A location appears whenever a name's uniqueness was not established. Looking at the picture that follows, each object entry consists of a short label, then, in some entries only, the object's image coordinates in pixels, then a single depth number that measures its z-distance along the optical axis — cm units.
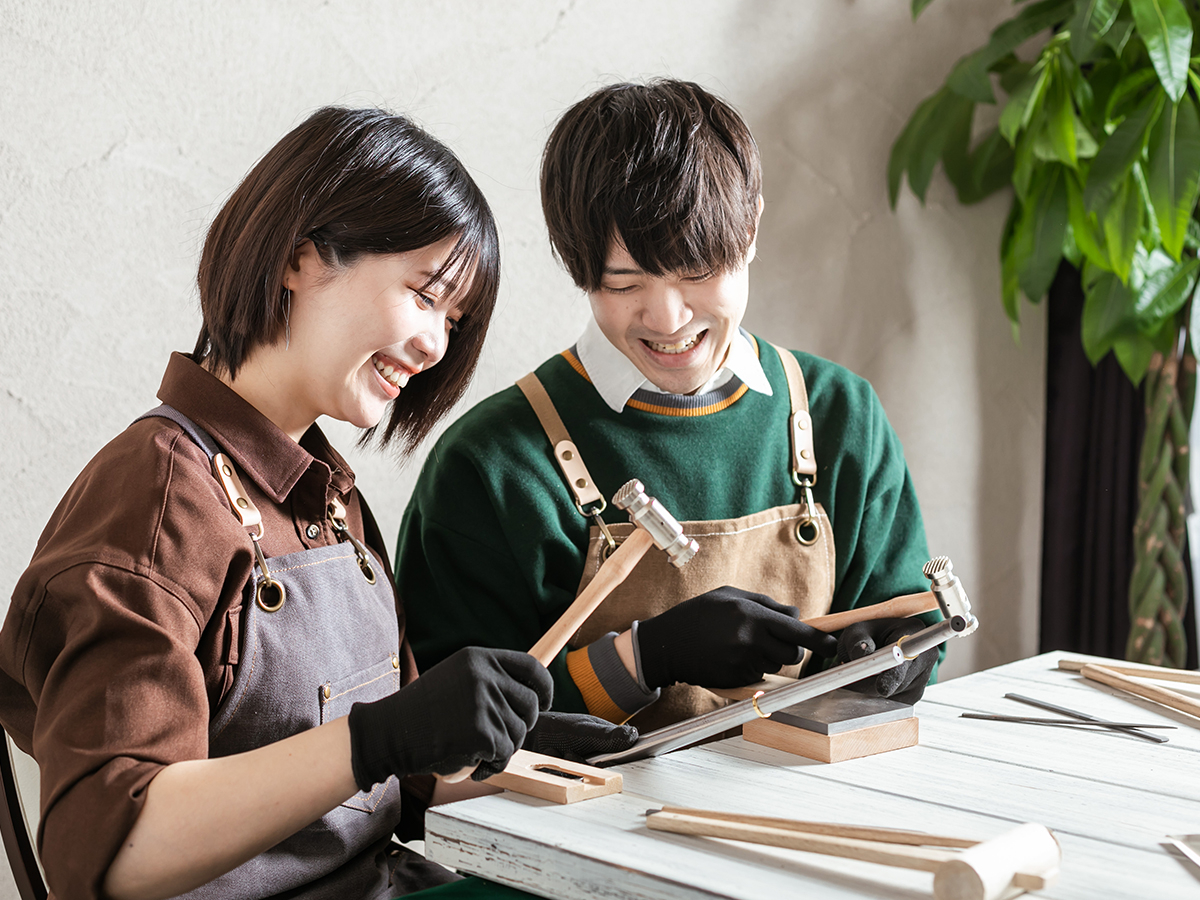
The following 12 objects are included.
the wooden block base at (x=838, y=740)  94
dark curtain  250
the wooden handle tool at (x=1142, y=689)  107
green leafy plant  190
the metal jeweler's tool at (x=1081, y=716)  100
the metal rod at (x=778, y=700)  89
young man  119
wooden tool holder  84
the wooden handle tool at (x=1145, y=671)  119
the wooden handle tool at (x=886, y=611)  99
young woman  79
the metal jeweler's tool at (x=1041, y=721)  103
